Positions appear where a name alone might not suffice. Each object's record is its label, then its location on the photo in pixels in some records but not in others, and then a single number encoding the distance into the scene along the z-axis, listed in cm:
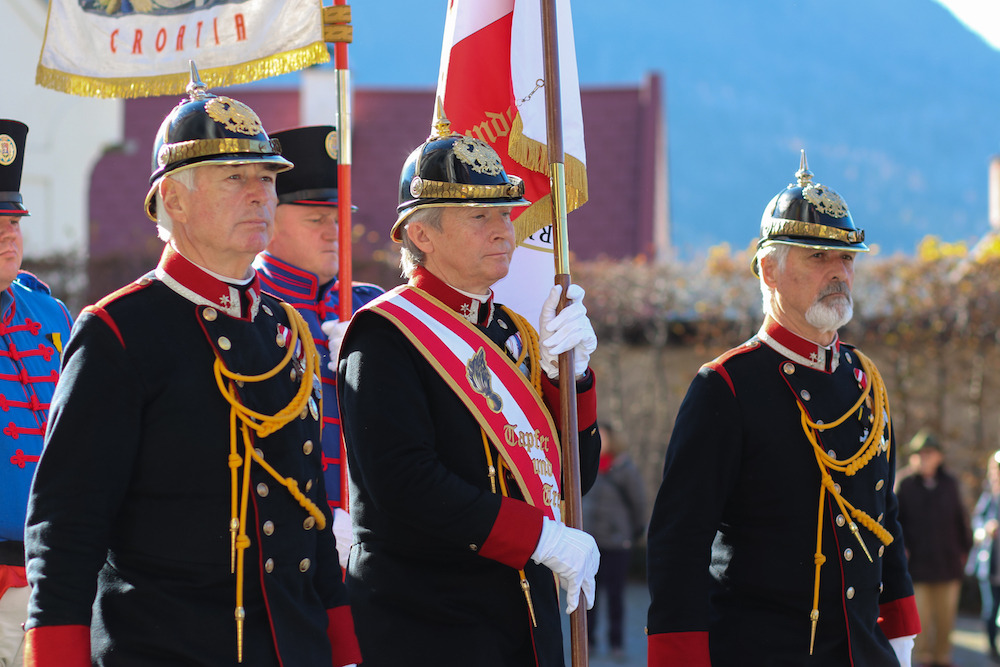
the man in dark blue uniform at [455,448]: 554
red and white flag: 792
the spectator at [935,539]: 1700
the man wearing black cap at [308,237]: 830
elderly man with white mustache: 652
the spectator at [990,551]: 1701
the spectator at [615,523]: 1816
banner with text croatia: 782
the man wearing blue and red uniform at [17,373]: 672
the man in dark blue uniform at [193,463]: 478
